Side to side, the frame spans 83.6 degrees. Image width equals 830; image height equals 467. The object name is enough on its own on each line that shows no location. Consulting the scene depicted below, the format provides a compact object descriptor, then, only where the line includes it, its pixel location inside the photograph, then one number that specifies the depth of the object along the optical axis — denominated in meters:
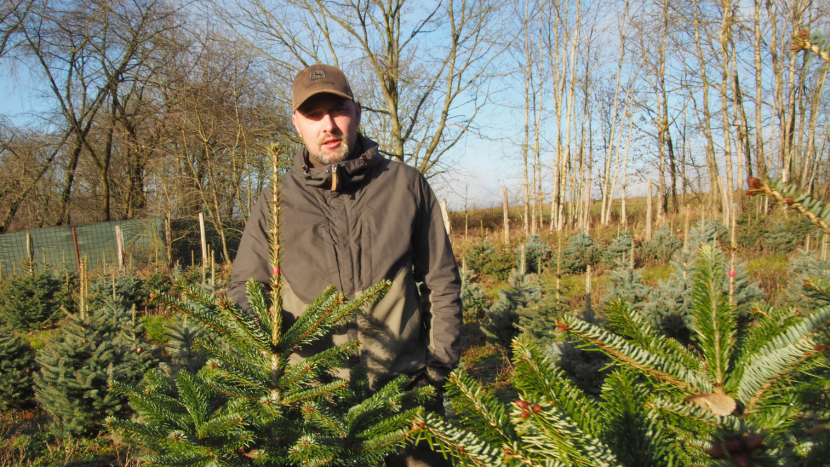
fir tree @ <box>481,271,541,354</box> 6.22
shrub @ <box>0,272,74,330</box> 9.45
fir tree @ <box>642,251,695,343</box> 5.03
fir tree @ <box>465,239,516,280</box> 11.76
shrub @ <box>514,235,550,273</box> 11.85
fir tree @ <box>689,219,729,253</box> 7.71
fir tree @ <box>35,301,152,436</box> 4.45
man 2.10
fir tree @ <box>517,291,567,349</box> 5.32
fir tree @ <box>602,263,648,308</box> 5.64
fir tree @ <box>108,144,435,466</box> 1.11
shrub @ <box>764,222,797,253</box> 12.50
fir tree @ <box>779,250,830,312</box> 4.88
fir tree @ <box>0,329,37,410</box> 5.35
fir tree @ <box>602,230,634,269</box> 11.84
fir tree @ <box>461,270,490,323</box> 8.27
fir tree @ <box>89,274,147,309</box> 9.92
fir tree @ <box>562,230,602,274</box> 11.59
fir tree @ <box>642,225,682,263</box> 12.43
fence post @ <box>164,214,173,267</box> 15.73
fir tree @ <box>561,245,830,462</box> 0.64
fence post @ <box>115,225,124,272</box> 14.38
